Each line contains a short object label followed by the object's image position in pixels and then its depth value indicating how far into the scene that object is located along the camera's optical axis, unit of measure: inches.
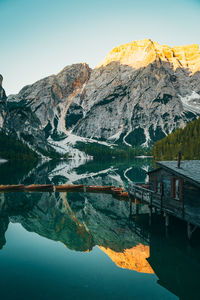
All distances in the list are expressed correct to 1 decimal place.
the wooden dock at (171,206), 937.5
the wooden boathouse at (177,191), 941.2
